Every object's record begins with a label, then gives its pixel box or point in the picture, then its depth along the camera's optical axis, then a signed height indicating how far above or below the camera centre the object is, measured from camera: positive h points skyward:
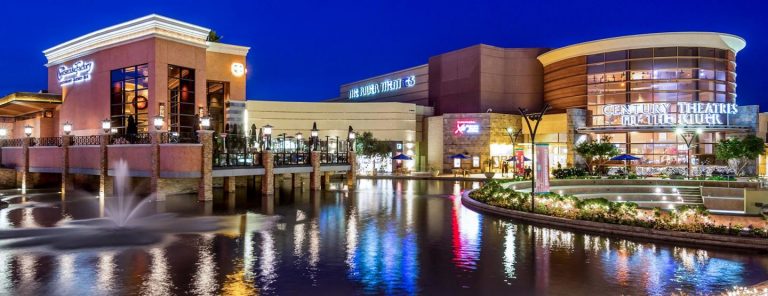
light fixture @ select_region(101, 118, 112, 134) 30.86 +1.83
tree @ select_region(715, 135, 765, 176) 40.06 +0.38
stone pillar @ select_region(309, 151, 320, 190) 35.25 -1.06
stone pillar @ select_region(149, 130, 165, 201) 27.28 -0.43
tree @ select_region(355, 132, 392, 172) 54.09 +0.84
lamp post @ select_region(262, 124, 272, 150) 31.41 +1.04
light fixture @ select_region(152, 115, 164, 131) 27.48 +1.81
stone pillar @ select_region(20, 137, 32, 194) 38.47 -0.50
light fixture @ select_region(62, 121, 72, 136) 34.25 +1.83
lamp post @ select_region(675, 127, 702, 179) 43.88 +1.86
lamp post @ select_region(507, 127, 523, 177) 51.93 +2.26
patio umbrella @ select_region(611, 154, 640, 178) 44.00 -0.24
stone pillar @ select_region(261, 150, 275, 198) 30.61 -0.97
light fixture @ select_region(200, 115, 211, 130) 26.92 +1.77
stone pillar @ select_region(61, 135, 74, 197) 34.12 -0.32
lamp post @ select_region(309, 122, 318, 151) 35.97 +1.26
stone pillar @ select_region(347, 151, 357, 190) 39.09 -0.89
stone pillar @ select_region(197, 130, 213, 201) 26.89 -0.43
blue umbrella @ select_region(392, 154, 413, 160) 52.21 -0.21
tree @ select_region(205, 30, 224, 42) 50.27 +11.49
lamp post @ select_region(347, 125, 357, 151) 39.57 +1.22
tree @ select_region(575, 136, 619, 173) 44.44 +0.19
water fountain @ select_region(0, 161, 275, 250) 15.82 -2.56
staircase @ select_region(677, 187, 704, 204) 31.50 -2.48
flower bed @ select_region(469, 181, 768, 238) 16.52 -2.16
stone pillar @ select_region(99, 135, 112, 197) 30.39 -0.59
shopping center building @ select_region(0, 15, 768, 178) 36.94 +5.20
